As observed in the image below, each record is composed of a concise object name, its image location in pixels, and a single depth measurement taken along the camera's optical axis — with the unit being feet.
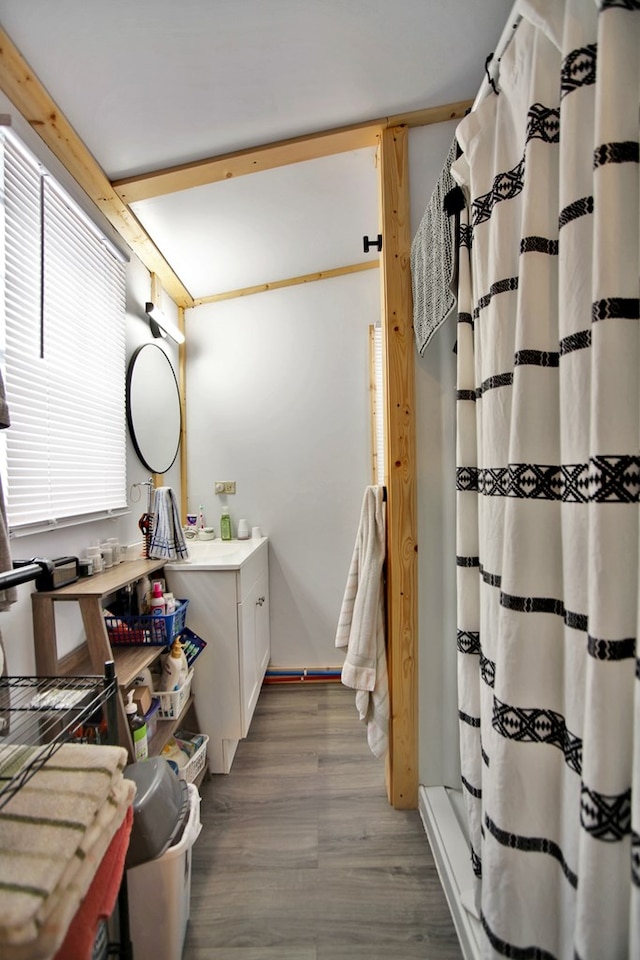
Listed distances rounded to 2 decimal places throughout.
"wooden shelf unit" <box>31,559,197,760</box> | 3.60
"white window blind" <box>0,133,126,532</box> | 3.59
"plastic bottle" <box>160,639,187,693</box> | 4.68
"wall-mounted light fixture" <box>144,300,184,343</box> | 6.09
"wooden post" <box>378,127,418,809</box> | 4.56
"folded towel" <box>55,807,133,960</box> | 1.92
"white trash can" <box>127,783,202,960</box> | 3.06
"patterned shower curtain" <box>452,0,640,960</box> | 1.77
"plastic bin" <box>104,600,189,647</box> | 4.66
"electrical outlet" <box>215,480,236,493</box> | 7.93
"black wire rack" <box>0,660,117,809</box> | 2.76
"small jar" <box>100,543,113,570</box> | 4.70
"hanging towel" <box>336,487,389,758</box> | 4.69
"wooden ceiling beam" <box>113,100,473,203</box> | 4.46
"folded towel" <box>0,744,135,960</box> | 1.56
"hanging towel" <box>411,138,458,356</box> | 3.45
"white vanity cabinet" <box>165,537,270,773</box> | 5.38
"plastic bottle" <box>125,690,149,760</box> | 3.86
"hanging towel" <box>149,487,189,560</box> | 5.36
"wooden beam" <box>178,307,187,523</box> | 7.92
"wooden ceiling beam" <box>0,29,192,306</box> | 3.39
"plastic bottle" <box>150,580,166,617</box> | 4.84
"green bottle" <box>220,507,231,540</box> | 7.65
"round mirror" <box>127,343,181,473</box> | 5.94
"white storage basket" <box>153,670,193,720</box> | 4.65
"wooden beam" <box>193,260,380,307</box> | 7.84
